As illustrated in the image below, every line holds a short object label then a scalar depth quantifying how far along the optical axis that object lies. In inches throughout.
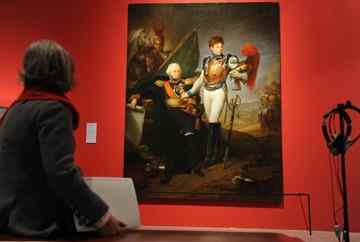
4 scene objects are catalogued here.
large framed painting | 103.7
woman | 47.4
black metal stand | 86.7
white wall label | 110.1
